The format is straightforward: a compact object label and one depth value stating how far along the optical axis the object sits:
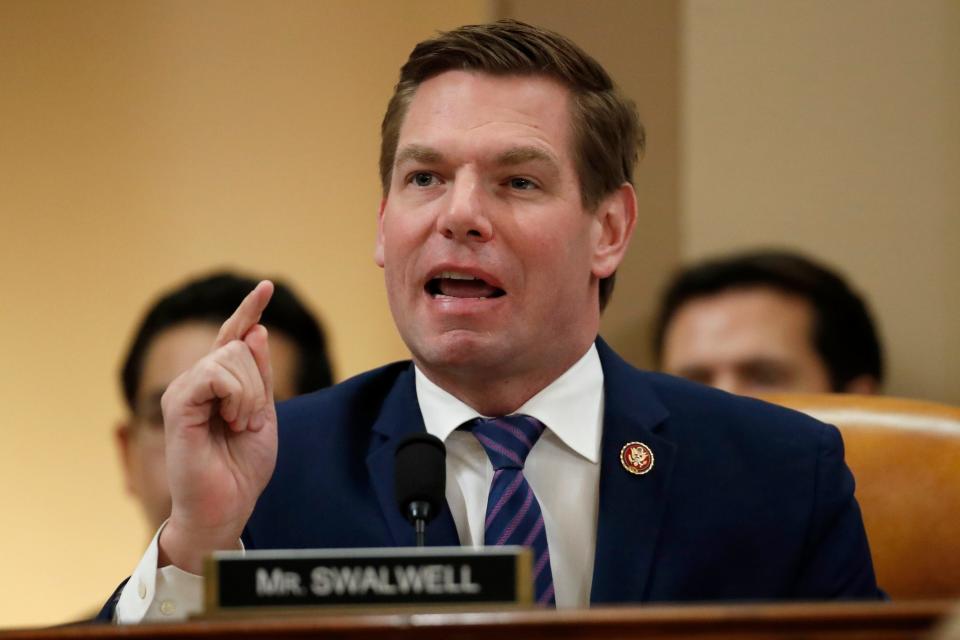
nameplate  2.82
